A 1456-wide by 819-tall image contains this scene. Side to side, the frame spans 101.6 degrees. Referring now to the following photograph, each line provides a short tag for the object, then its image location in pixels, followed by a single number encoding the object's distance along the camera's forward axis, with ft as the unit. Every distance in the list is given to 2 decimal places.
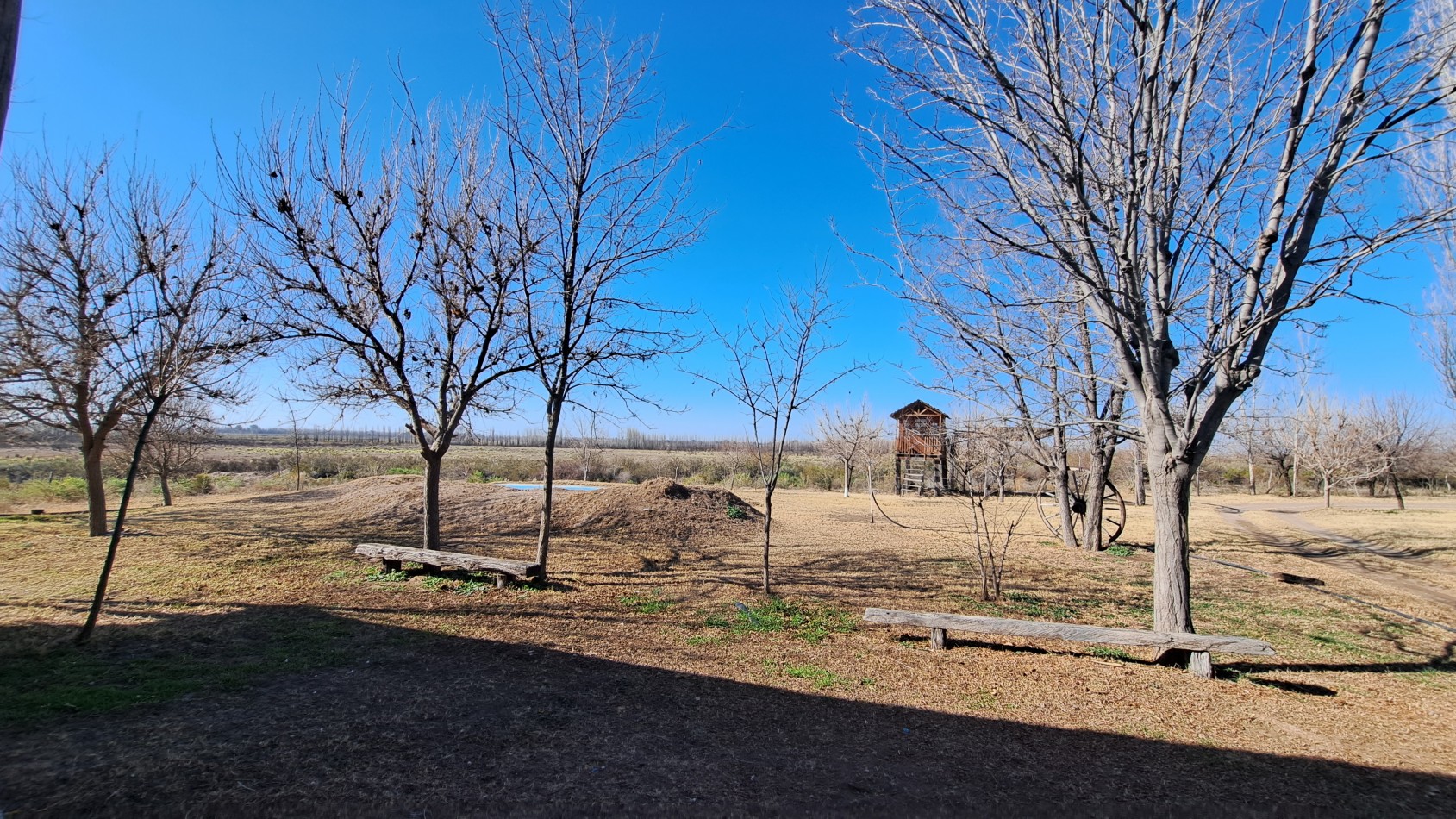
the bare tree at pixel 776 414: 25.32
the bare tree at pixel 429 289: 25.55
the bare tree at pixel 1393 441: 82.84
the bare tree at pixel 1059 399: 20.76
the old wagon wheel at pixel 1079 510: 41.75
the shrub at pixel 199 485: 73.00
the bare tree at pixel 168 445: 46.78
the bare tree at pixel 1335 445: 86.53
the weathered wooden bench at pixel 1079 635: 17.02
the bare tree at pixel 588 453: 93.82
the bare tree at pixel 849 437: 90.33
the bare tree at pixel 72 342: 27.32
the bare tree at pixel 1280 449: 98.96
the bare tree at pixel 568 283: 25.23
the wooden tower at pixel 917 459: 91.91
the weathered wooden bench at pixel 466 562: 24.97
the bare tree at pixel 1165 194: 16.21
